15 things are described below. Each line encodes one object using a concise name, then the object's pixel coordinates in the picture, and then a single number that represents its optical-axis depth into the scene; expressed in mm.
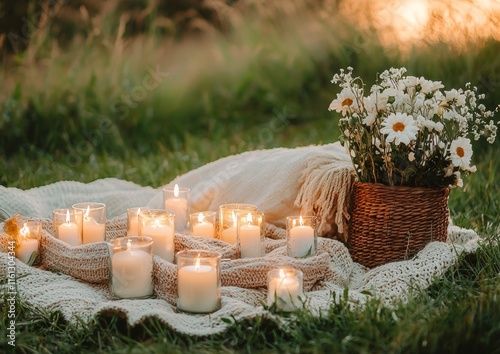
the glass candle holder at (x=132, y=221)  2498
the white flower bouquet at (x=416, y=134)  2373
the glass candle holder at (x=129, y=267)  2139
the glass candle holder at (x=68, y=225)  2471
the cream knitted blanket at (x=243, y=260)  2074
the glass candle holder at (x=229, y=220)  2594
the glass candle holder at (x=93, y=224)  2518
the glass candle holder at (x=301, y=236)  2364
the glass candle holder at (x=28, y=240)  2400
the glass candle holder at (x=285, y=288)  2021
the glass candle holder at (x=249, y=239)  2412
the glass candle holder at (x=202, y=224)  2613
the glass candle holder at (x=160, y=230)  2346
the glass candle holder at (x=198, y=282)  2047
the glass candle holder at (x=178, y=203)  2791
